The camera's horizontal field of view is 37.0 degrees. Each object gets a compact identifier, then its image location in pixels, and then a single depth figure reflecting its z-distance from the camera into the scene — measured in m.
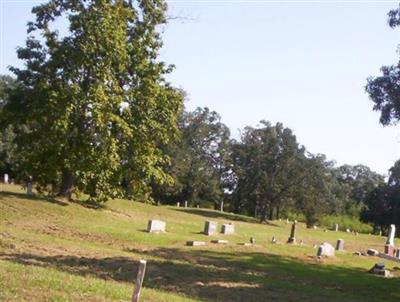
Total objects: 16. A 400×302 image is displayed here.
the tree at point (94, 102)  32.12
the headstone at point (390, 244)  22.34
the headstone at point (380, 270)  24.27
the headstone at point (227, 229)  32.82
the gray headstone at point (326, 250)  27.73
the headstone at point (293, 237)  32.04
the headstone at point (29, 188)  36.03
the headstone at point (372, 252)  31.56
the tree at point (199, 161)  72.81
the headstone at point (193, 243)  25.98
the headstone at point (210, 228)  31.33
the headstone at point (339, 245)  32.57
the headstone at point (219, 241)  27.70
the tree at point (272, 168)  63.84
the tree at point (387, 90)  21.58
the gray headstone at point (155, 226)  28.98
